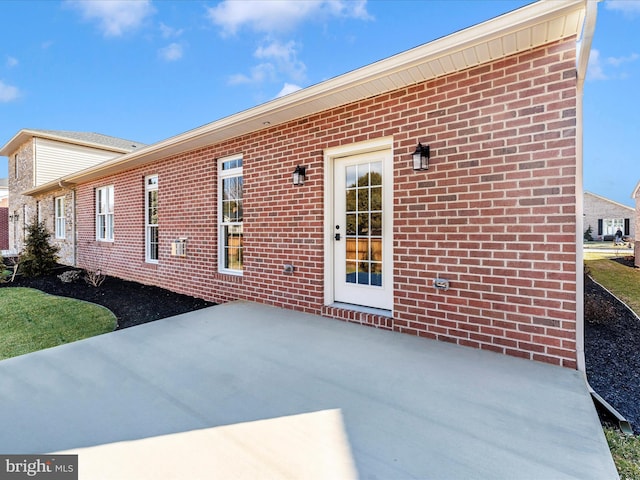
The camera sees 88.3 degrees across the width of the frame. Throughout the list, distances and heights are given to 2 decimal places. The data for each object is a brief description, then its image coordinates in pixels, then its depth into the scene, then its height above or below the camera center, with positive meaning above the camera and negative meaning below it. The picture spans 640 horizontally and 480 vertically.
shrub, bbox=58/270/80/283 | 8.86 -1.16
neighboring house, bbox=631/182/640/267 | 11.87 +0.74
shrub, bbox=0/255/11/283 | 9.26 -1.18
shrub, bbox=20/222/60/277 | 10.17 -0.66
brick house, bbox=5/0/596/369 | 2.85 +0.51
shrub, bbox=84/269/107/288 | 7.98 -1.12
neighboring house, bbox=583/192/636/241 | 34.34 +1.91
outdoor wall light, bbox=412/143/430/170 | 3.53 +0.83
